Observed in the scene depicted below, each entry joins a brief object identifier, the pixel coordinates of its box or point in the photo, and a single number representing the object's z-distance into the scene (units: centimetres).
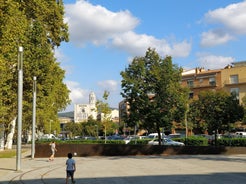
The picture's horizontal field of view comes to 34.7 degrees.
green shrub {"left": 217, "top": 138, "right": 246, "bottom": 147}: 4359
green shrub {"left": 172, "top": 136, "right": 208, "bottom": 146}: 4800
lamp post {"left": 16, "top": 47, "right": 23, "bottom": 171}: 2162
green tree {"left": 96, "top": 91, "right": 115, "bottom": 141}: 5662
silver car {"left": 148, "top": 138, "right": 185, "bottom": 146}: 4703
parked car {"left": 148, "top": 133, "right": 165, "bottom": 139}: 6646
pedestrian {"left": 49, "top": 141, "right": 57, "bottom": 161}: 3078
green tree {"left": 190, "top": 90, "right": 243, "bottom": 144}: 3784
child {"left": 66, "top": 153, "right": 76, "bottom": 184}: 1462
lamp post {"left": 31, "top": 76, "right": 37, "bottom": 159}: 3100
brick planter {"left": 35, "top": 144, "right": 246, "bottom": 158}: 3462
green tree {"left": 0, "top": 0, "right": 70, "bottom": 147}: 3569
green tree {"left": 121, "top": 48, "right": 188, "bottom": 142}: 3406
